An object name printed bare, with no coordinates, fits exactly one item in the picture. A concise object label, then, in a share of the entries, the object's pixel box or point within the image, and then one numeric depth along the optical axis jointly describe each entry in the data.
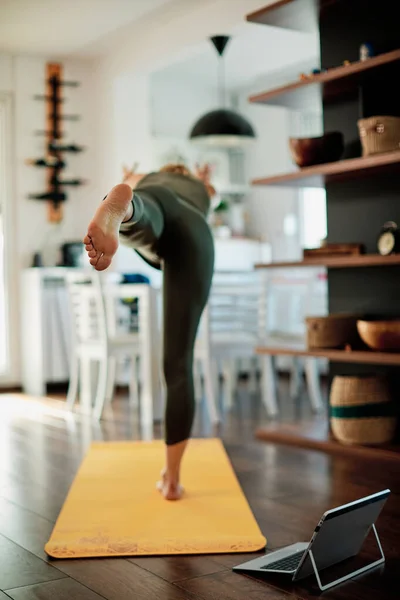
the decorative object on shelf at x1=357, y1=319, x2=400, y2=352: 3.44
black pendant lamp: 6.12
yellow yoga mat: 2.27
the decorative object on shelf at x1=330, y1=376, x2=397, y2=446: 3.57
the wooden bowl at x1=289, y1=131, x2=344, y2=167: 3.79
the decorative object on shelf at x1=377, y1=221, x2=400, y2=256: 3.53
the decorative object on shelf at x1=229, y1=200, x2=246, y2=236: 7.79
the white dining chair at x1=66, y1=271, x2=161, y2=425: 4.66
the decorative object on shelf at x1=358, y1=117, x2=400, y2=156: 3.45
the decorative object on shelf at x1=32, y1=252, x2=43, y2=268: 6.32
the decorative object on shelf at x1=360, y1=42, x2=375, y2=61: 3.60
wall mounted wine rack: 6.51
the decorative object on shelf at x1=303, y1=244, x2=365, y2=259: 3.73
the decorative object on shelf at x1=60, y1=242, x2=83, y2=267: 6.42
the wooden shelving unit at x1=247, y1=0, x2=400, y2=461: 3.61
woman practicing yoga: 2.62
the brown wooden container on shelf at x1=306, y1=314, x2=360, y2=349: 3.75
